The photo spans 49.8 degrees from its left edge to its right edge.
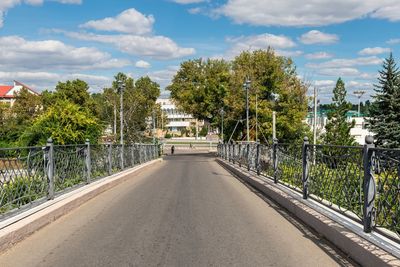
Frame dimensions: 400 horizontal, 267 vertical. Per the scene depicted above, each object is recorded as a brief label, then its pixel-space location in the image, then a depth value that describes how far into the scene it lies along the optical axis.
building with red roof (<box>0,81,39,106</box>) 115.39
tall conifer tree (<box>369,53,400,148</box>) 41.47
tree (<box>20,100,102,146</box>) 18.23
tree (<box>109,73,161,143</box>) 40.25
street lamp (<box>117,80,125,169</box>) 27.40
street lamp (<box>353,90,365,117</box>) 87.93
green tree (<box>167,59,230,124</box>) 55.34
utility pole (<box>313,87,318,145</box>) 40.88
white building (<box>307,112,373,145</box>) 82.88
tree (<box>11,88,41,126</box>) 52.72
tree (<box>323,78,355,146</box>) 59.81
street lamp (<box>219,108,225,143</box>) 49.12
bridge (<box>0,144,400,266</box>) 5.21
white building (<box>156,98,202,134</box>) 162.12
